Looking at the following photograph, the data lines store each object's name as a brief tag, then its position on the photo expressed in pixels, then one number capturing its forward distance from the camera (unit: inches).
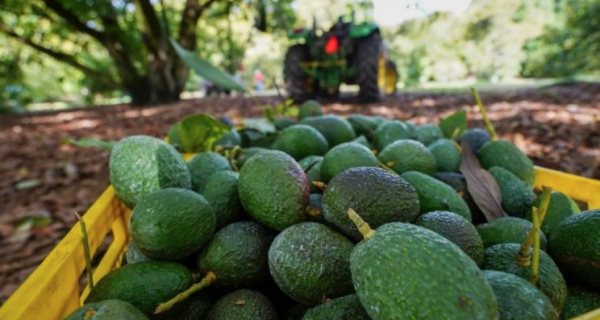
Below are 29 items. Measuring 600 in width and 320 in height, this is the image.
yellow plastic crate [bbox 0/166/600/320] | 11.0
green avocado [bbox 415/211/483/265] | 12.3
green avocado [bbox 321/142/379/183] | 17.4
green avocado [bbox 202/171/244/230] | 16.6
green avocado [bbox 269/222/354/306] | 12.3
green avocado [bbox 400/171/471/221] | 15.9
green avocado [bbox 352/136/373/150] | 24.3
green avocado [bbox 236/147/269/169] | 21.9
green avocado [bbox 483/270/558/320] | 9.7
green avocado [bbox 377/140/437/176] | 19.3
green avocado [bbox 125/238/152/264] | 15.4
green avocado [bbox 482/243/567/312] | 11.4
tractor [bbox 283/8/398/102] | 255.9
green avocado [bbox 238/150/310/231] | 14.7
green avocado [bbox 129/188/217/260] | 13.8
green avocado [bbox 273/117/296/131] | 29.2
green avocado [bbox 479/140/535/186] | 21.1
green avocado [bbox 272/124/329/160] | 21.8
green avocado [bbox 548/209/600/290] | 12.8
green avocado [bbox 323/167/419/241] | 13.2
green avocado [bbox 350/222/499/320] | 8.8
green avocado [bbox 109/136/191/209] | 16.7
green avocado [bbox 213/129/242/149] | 24.8
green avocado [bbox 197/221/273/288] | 14.1
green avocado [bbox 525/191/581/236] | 16.9
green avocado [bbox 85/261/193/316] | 12.5
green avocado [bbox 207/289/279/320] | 12.2
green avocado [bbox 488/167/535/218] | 18.7
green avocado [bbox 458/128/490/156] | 24.3
